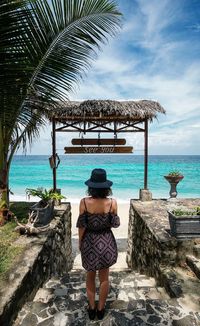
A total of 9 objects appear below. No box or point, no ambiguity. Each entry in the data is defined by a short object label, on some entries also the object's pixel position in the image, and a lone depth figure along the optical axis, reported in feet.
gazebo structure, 23.81
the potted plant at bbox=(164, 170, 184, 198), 27.07
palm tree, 13.04
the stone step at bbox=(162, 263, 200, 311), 9.64
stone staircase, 8.52
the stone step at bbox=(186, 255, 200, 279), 12.02
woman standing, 8.52
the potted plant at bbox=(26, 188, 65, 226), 16.56
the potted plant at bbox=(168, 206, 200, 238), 14.32
